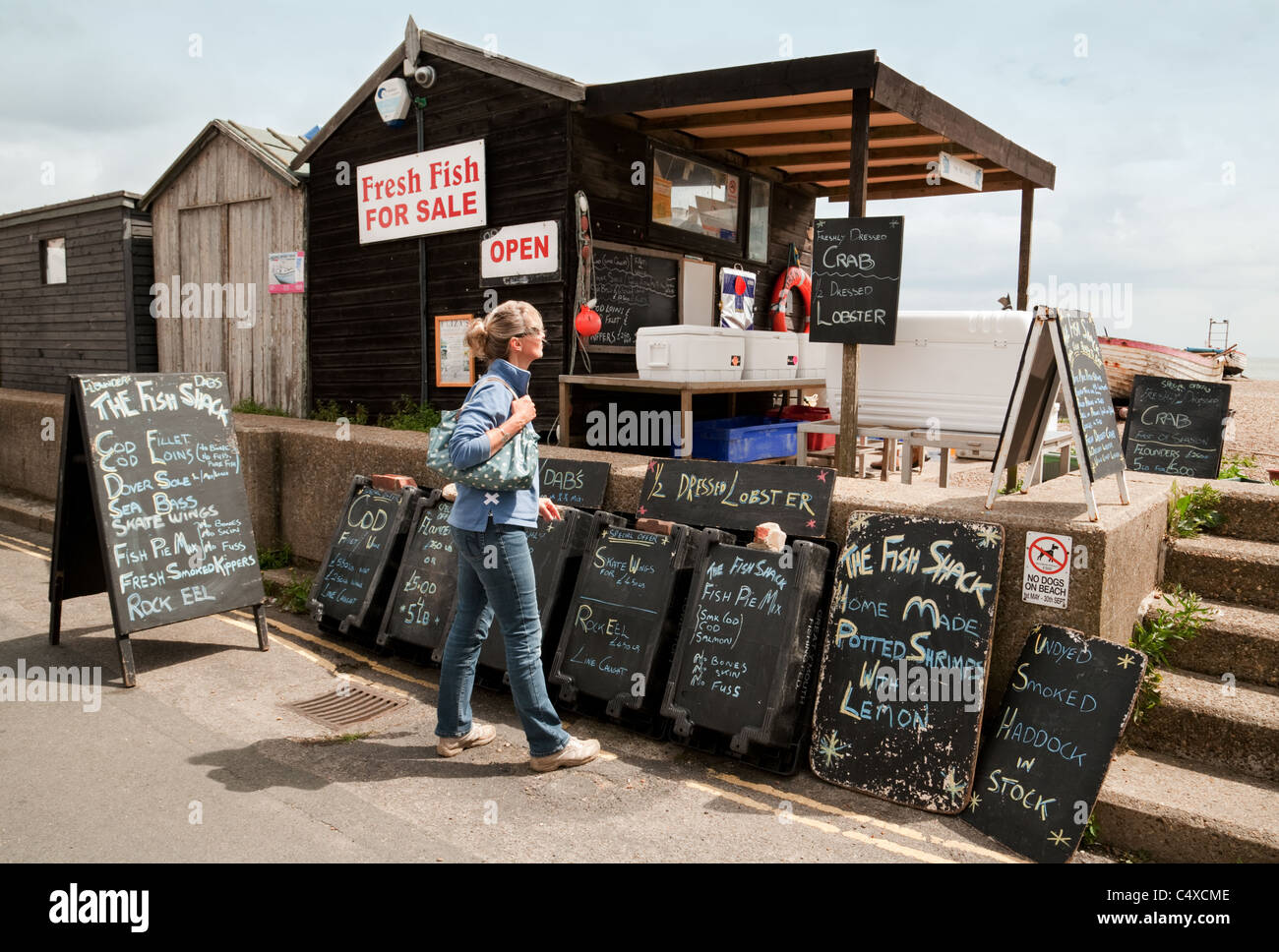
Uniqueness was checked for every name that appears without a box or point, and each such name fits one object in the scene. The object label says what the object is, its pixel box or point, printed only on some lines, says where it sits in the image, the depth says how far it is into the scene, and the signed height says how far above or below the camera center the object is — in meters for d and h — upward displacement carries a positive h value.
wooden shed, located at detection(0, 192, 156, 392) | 13.95 +1.39
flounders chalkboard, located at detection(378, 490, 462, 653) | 5.71 -1.26
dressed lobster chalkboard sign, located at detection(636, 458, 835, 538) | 4.86 -0.55
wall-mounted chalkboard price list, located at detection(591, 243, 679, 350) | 9.06 +1.01
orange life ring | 11.52 +1.34
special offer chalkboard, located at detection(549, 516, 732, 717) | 4.76 -1.20
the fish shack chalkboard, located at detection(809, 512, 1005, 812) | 4.06 -1.20
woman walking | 4.11 -0.75
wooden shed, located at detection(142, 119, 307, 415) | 11.64 +1.65
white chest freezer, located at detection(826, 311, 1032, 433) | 6.78 +0.22
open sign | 8.73 +1.31
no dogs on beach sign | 4.18 -0.76
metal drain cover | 5.04 -1.83
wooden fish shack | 8.40 +2.10
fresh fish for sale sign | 9.30 +2.05
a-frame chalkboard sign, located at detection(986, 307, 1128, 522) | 4.50 +0.04
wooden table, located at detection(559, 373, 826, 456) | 7.89 +0.07
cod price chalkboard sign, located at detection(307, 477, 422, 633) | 6.13 -1.20
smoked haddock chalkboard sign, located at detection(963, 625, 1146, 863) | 3.74 -1.44
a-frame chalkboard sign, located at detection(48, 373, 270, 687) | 5.61 -0.80
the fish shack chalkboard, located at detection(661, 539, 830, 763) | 4.32 -1.22
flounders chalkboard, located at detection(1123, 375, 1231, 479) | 8.41 -0.18
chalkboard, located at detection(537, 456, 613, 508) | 5.73 -0.58
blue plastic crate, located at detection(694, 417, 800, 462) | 8.92 -0.44
